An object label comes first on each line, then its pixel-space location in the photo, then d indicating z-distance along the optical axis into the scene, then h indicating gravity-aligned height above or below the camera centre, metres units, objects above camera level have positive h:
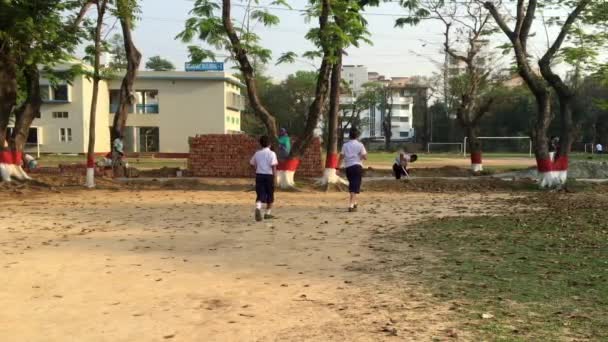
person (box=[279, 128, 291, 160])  16.98 +0.03
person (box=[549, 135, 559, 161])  22.78 +0.09
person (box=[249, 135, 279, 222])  10.32 -0.52
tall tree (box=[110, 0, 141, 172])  20.35 +2.24
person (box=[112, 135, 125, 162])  20.58 -0.08
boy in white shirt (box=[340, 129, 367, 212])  11.44 -0.26
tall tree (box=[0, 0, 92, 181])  15.34 +2.73
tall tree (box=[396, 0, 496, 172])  22.52 +3.28
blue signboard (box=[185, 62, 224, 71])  48.72 +6.67
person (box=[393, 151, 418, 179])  19.70 -0.68
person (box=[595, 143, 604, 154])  51.79 -0.33
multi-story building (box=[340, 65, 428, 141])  81.88 +6.25
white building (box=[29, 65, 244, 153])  47.75 +2.93
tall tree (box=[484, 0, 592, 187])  17.28 +1.73
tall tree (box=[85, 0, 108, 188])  17.12 +2.06
